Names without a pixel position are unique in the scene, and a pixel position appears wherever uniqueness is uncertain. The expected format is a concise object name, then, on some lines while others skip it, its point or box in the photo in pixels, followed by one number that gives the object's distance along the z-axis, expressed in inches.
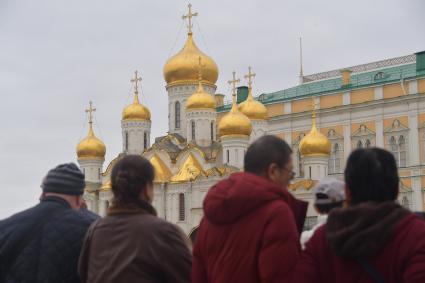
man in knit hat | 189.6
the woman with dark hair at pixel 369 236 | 135.9
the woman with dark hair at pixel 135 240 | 170.2
